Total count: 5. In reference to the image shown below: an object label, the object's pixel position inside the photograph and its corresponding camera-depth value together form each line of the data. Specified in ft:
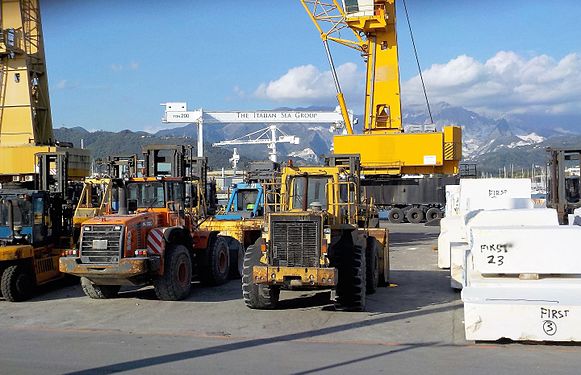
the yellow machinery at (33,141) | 47.80
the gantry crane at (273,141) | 216.31
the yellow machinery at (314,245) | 36.58
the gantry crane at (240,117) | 204.13
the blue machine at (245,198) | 68.85
